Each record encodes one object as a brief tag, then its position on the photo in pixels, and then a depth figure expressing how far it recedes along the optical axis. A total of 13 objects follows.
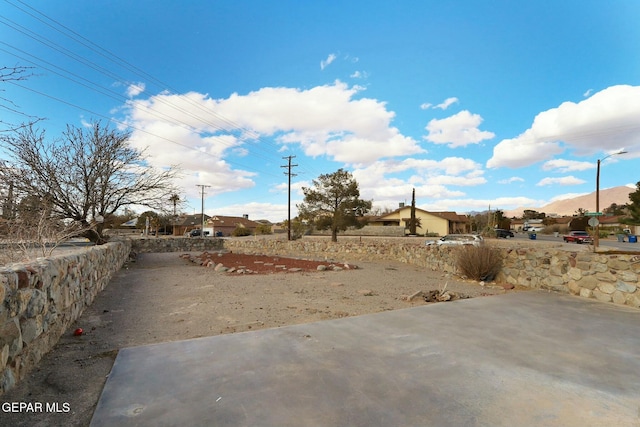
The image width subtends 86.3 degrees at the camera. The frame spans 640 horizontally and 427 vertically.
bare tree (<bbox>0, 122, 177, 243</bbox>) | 12.16
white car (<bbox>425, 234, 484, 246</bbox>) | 20.50
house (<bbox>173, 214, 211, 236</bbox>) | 69.96
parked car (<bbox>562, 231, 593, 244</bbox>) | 37.25
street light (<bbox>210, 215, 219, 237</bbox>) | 72.00
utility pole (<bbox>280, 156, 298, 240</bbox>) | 37.66
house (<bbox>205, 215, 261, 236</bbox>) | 72.76
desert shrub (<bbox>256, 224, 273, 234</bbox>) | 61.26
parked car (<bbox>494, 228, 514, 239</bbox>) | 47.69
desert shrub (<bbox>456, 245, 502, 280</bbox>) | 10.08
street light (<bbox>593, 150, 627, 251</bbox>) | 28.75
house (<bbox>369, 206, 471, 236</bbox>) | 57.91
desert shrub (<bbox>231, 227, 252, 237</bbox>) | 61.28
